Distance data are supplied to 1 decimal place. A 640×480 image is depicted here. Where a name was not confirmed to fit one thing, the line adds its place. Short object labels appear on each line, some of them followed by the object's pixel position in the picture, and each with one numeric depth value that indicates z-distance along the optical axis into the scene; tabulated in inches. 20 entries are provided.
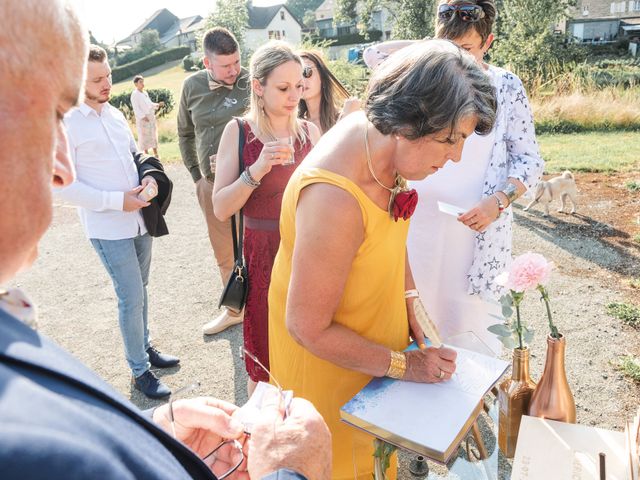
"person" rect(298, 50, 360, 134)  156.5
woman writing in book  54.8
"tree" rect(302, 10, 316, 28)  3231.3
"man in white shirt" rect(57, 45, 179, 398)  111.0
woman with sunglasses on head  98.3
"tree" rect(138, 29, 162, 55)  2345.5
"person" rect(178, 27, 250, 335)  159.6
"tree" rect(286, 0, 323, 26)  3870.6
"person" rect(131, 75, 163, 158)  454.3
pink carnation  60.1
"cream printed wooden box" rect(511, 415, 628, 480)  51.9
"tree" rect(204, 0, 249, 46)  1250.6
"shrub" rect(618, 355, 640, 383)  133.1
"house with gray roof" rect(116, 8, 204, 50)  3066.4
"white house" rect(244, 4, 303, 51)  2593.5
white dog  247.4
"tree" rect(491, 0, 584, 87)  591.8
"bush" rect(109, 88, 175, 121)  959.0
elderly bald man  19.6
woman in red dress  103.0
